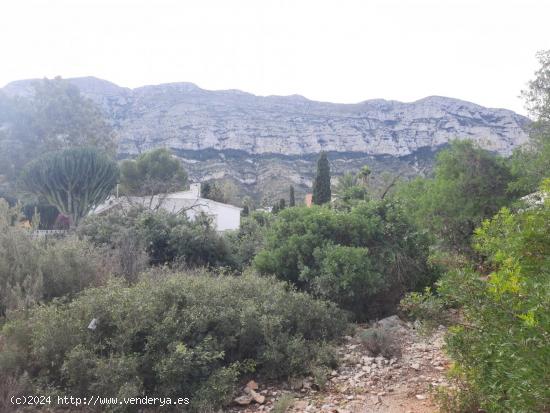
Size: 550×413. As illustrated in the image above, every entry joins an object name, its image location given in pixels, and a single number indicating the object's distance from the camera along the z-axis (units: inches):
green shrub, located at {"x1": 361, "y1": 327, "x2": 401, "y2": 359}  198.1
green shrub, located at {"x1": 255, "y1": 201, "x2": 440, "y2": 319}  261.0
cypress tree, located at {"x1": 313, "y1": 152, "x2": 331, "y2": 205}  1043.3
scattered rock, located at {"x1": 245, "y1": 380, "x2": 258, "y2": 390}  170.8
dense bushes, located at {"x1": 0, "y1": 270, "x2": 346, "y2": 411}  150.9
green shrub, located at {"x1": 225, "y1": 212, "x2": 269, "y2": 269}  402.3
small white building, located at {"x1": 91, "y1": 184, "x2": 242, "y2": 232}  797.9
